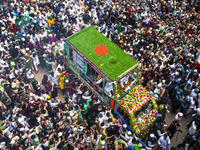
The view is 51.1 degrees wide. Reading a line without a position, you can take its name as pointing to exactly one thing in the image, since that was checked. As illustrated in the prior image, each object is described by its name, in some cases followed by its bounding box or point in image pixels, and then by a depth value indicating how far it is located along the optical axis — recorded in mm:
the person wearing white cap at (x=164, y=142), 8508
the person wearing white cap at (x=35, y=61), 12227
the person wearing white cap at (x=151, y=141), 8562
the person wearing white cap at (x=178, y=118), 9145
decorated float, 9508
